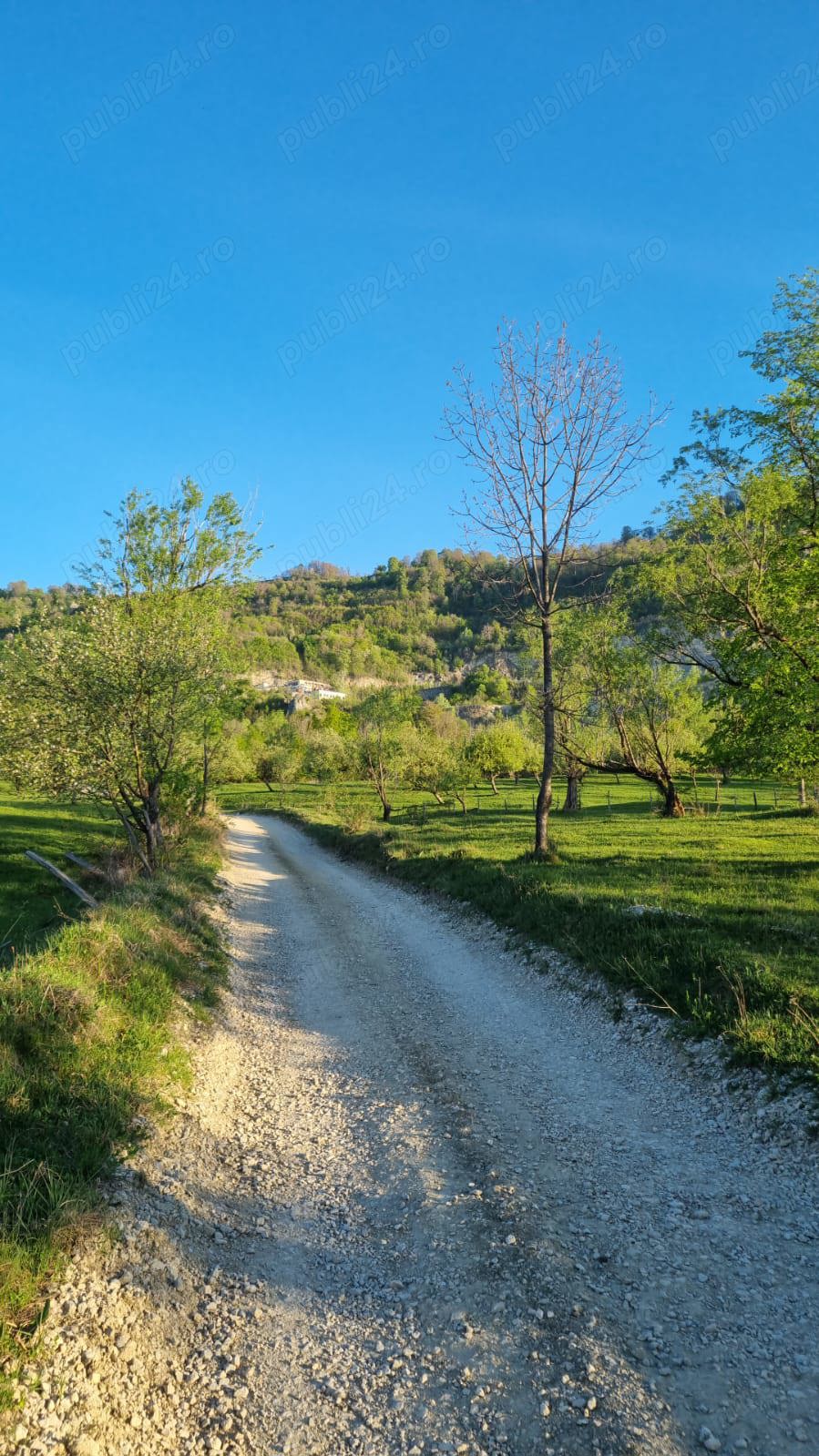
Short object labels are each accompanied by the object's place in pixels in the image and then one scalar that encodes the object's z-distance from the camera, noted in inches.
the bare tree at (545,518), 850.8
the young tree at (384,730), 2230.6
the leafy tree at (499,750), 2780.5
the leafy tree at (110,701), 771.4
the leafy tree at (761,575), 660.1
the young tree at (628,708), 1390.3
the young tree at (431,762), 1950.1
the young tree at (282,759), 4119.1
